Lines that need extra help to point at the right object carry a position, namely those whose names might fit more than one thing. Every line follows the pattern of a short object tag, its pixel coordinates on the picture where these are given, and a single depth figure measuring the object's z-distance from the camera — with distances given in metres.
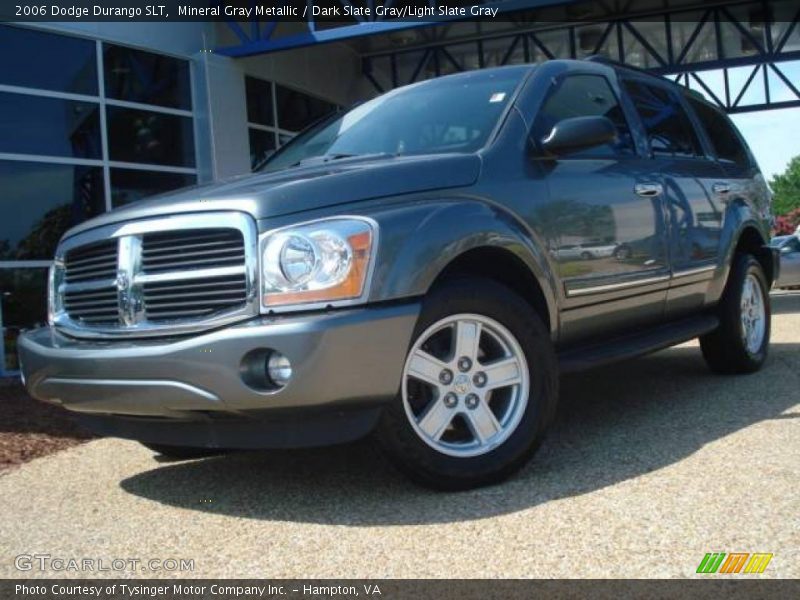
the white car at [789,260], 16.61
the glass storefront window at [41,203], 9.66
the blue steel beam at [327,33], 11.14
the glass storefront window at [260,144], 13.54
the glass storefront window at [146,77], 11.08
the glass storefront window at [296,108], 14.34
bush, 57.50
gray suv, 3.10
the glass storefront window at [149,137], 11.22
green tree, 108.40
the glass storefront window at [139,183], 11.12
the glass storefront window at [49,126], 9.76
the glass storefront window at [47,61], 9.77
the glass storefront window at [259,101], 13.38
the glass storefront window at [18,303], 9.62
